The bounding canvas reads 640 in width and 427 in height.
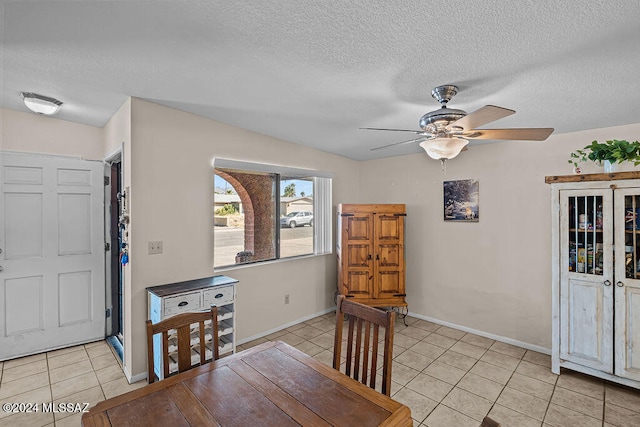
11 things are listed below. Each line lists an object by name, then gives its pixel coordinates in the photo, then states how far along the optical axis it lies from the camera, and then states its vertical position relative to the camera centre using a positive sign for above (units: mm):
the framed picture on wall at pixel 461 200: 3875 +143
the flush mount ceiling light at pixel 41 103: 2541 +938
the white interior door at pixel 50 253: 3041 -412
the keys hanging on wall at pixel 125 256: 2715 -376
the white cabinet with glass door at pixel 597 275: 2578 -563
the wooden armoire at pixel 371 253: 4117 -546
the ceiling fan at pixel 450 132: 2002 +536
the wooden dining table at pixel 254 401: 1188 -793
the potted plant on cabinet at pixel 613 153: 2588 +495
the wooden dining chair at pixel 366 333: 1591 -672
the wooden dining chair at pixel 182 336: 1543 -659
